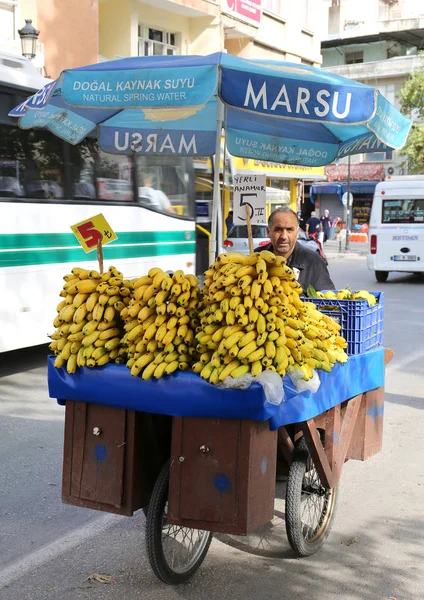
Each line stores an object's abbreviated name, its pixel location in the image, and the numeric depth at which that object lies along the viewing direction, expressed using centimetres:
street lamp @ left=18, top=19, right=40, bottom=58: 1386
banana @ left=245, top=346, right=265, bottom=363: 368
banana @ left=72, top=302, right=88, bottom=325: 418
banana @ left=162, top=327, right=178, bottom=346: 386
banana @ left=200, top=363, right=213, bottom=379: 372
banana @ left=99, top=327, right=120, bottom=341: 406
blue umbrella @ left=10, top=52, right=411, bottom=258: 546
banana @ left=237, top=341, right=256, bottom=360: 368
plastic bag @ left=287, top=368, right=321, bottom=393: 387
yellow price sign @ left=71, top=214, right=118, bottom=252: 509
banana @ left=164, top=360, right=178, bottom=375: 379
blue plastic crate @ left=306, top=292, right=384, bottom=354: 467
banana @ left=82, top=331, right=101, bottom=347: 404
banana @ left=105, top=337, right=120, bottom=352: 405
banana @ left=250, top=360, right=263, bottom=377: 367
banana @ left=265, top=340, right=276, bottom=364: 375
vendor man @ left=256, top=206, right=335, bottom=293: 557
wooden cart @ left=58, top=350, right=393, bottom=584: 371
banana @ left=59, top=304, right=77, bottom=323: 424
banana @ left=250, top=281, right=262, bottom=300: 381
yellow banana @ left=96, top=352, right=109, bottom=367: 400
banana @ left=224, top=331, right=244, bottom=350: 372
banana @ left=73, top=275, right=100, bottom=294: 430
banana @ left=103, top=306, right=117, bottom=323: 416
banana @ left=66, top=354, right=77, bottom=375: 403
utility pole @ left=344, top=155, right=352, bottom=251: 3256
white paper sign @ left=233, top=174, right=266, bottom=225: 718
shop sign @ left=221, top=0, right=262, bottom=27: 2356
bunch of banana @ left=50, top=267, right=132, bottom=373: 405
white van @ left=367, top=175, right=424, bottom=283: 1927
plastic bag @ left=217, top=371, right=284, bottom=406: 363
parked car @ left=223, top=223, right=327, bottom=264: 2070
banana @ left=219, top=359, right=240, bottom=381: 365
